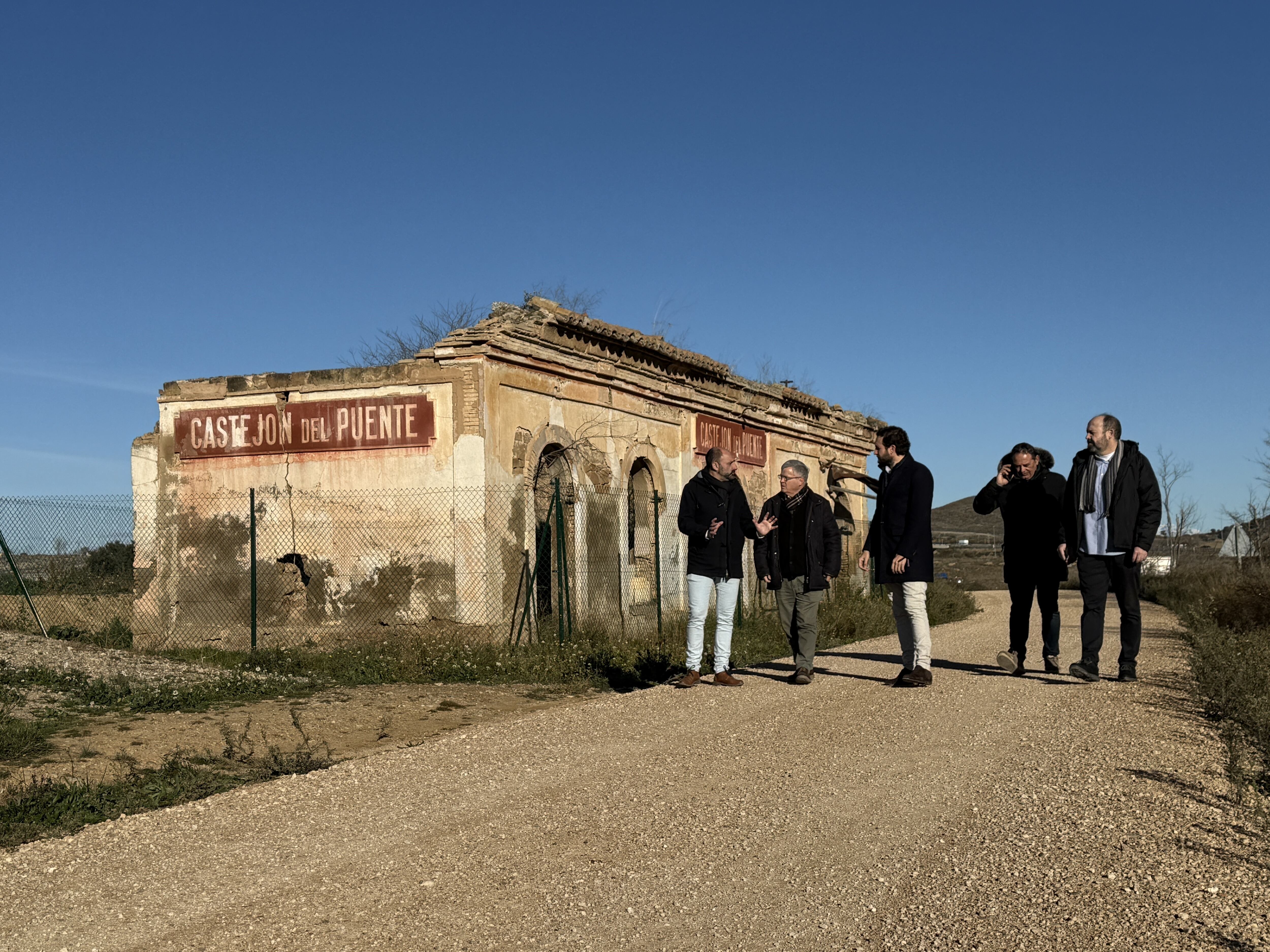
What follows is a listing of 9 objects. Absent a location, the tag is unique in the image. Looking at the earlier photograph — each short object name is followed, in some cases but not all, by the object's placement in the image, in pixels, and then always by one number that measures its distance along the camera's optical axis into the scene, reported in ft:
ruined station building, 45.85
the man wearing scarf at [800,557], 30.12
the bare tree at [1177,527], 133.28
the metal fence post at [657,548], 49.78
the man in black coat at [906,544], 28.89
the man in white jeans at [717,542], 29.68
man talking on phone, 31.09
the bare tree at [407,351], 106.22
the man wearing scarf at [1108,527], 28.25
